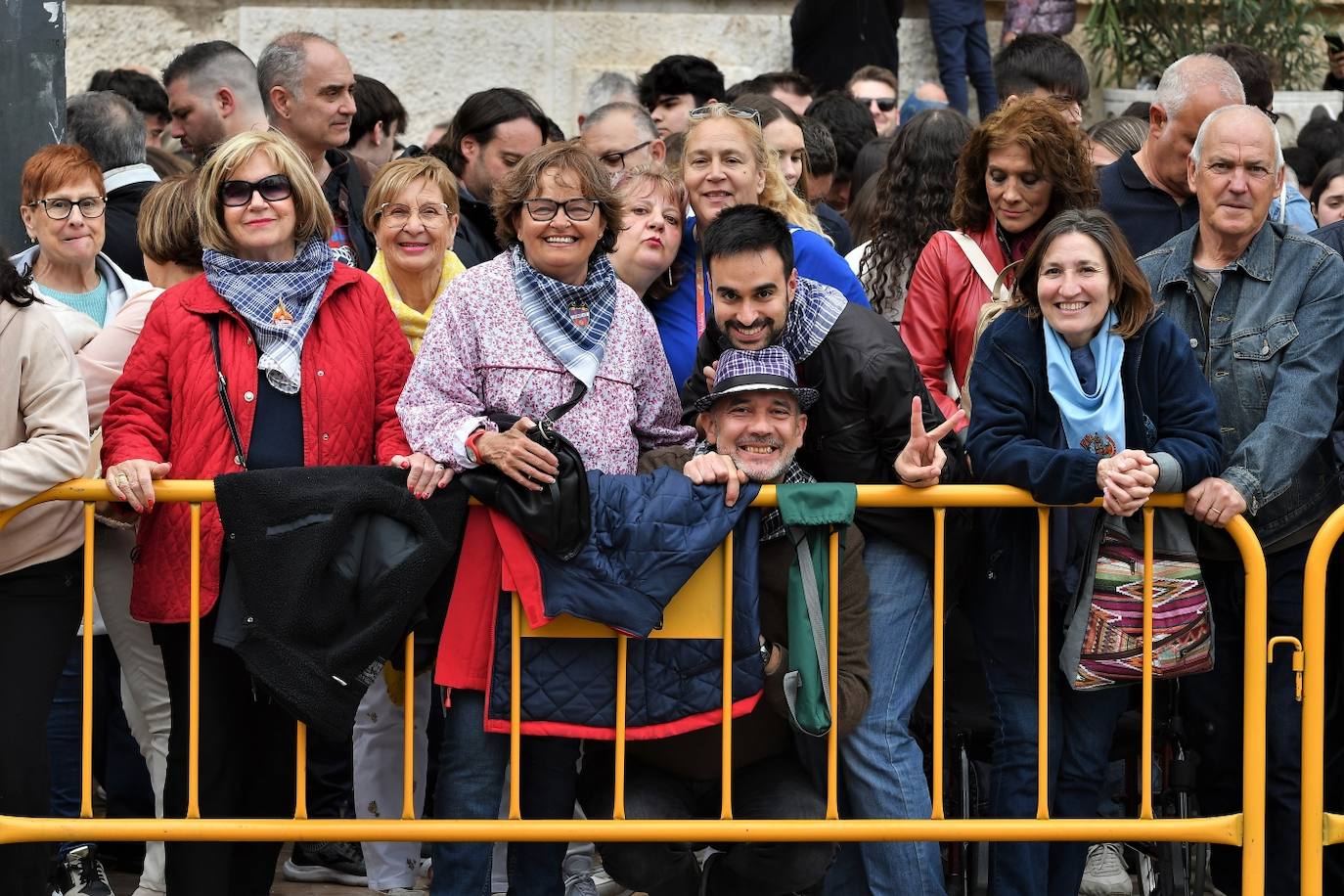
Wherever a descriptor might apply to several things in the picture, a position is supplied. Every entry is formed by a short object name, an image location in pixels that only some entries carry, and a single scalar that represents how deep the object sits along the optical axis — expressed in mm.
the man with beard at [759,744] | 9219
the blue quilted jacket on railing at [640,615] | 8984
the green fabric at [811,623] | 9102
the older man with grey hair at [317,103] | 13266
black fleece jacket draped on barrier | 8977
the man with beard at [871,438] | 9359
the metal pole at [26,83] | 11211
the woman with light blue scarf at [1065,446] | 9164
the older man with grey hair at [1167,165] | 11711
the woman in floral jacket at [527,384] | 9258
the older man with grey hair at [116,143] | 12797
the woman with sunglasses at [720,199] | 10531
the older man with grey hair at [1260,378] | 9750
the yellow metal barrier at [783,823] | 9102
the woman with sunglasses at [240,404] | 9359
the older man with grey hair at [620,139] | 12875
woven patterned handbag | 9312
